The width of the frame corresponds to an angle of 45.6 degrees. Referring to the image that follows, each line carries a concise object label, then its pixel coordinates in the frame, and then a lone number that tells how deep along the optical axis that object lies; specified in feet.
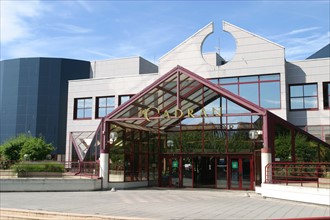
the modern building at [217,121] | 78.59
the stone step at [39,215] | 39.60
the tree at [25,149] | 130.82
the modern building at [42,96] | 221.66
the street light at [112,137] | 82.48
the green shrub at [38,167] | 77.61
